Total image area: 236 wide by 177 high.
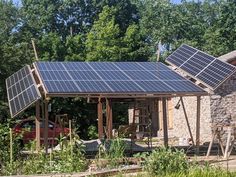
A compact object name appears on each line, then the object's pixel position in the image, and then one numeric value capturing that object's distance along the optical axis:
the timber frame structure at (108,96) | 15.53
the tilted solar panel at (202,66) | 18.33
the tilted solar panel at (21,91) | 15.35
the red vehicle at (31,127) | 23.66
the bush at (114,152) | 13.28
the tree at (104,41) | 39.91
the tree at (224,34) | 43.62
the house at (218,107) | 22.81
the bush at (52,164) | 12.15
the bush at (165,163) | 10.27
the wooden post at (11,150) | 12.58
